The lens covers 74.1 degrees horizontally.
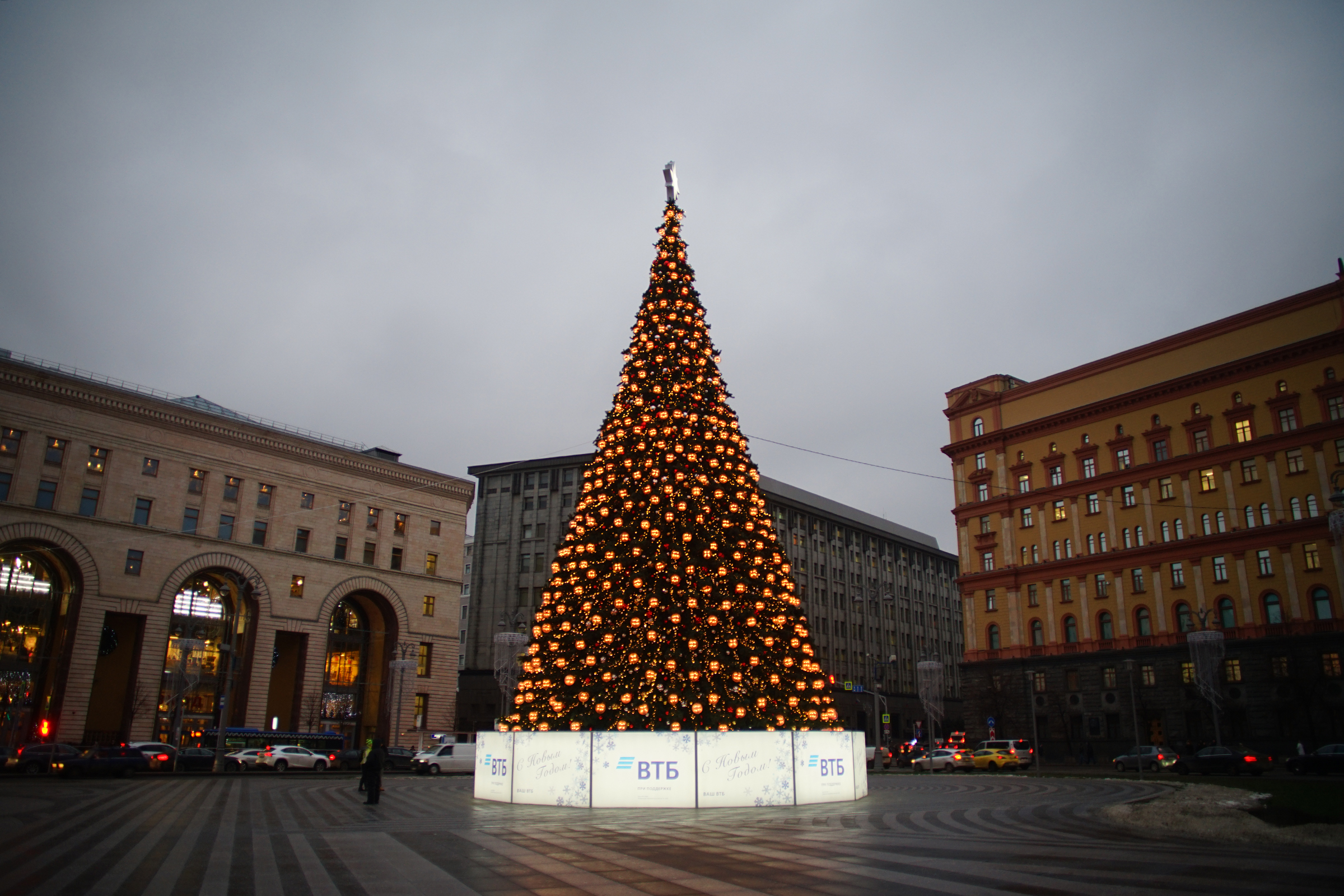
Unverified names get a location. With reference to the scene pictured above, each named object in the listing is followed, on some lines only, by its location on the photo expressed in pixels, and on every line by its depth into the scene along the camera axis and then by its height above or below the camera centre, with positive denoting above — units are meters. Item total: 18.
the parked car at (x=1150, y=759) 44.66 -2.86
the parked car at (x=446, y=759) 44.91 -3.35
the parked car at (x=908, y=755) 53.00 -3.42
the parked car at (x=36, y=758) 36.62 -2.89
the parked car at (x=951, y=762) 48.09 -3.29
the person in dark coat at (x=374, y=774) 20.69 -1.90
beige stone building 52.75 +7.71
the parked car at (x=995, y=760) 48.56 -3.21
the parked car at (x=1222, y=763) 37.19 -2.51
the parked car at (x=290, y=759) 44.44 -3.41
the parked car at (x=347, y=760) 48.81 -3.71
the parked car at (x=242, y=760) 43.41 -3.38
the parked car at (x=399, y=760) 48.59 -3.67
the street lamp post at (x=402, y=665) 52.03 +1.53
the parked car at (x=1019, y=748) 50.75 -2.73
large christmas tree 20.44 +2.42
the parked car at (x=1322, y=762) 35.50 -2.26
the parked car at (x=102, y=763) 33.47 -2.83
